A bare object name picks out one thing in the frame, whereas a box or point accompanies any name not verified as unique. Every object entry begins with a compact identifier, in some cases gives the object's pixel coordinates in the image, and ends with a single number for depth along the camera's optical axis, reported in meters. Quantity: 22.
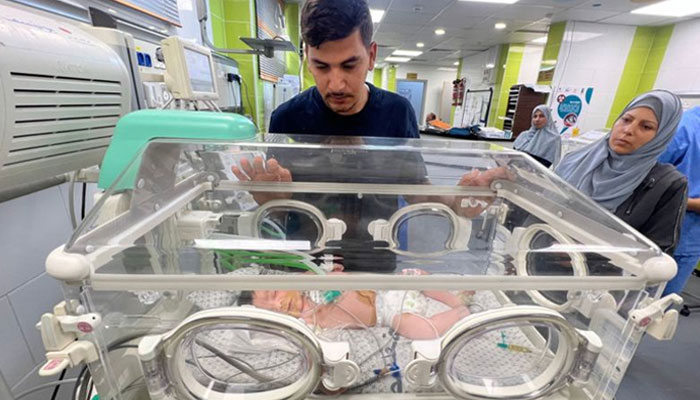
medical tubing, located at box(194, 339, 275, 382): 0.54
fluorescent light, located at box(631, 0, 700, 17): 3.51
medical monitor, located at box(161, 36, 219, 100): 0.86
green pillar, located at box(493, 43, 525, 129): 6.31
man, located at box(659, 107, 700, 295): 1.49
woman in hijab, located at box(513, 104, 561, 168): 2.88
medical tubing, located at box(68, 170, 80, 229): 0.72
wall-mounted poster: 4.74
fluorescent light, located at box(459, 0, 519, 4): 3.69
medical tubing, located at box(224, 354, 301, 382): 0.54
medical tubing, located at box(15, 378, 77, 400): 0.66
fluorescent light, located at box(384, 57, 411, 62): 8.77
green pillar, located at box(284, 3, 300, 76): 4.46
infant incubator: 0.44
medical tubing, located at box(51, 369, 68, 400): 0.78
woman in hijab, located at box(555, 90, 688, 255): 1.21
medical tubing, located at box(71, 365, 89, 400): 0.52
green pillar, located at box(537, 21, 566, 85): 4.61
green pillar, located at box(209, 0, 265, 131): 2.37
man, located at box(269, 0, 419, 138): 0.82
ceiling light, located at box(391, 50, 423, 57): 7.54
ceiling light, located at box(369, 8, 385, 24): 4.30
